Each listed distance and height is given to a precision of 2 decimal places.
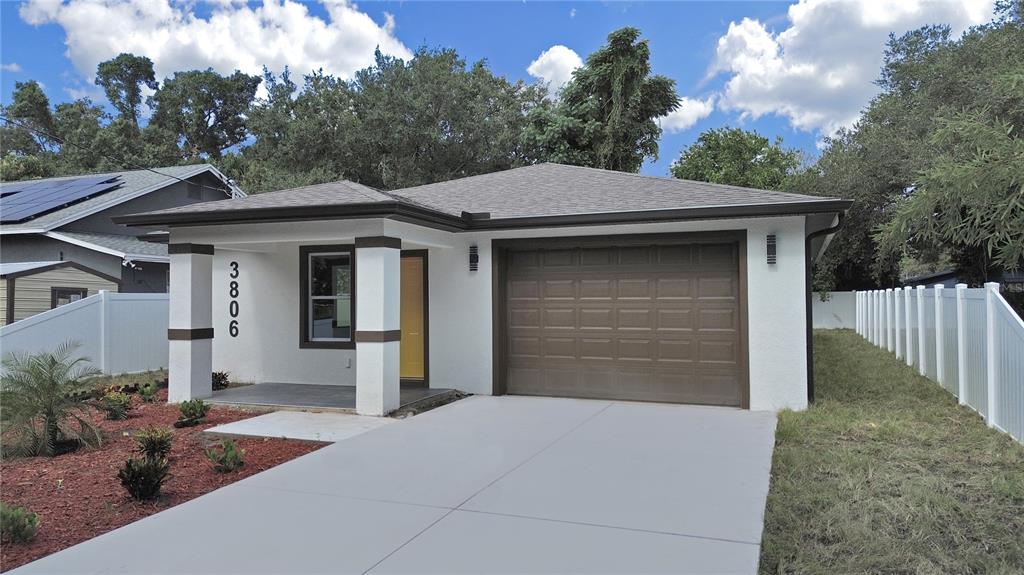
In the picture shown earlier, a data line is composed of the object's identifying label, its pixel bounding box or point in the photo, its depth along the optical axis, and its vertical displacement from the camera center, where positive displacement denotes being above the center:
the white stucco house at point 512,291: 8.29 +0.18
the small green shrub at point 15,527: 4.02 -1.36
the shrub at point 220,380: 10.31 -1.19
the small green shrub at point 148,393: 9.34 -1.26
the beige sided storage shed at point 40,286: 12.25 +0.42
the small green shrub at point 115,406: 7.58 -1.19
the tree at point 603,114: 25.06 +7.36
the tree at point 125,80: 37.59 +13.13
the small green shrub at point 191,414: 7.63 -1.28
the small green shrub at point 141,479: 4.85 -1.29
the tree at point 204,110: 34.84 +10.55
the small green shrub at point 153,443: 5.77 -1.22
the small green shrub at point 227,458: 5.61 -1.32
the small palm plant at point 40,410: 6.15 -0.99
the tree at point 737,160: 33.41 +7.56
